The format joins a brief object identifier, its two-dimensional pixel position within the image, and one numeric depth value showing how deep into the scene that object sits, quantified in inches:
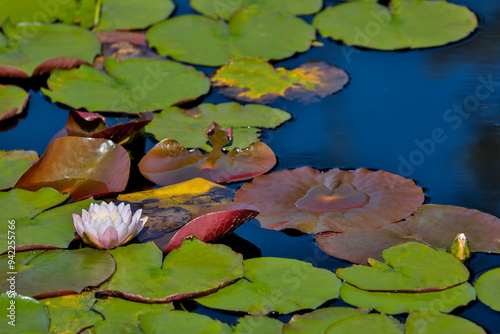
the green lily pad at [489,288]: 152.9
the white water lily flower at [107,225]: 165.8
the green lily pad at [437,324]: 141.9
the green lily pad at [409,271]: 154.5
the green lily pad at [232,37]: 280.4
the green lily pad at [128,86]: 245.6
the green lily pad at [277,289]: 152.0
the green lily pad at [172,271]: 153.8
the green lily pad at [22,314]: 143.8
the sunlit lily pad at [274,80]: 250.7
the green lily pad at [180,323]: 143.7
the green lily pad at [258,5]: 313.7
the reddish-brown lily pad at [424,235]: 170.6
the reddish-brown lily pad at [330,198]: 180.2
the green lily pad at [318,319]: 143.6
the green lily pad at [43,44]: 276.2
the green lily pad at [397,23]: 285.6
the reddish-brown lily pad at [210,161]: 206.2
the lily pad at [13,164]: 199.0
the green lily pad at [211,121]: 224.7
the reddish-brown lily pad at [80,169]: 196.1
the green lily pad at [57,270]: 155.1
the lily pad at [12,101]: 242.4
